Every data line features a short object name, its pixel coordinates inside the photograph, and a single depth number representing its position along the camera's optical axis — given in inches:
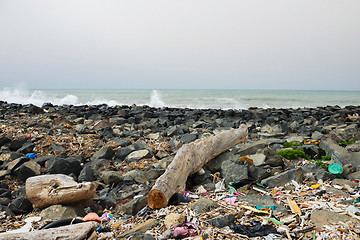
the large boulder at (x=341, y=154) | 144.2
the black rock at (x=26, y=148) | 200.7
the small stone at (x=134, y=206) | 105.4
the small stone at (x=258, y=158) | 155.2
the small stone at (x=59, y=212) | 101.1
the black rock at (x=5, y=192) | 127.6
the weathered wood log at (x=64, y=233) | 72.5
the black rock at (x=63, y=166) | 153.3
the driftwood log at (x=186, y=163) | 102.6
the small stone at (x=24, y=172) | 151.4
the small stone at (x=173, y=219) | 86.0
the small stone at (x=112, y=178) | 147.8
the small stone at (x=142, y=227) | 84.4
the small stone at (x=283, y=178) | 122.3
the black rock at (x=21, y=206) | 109.3
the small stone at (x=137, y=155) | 193.0
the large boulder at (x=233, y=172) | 128.3
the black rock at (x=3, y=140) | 214.8
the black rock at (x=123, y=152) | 200.2
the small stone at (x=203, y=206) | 94.2
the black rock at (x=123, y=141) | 228.6
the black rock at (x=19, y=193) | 131.0
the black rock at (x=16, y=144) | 213.0
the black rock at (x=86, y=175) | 147.9
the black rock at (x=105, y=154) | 194.5
